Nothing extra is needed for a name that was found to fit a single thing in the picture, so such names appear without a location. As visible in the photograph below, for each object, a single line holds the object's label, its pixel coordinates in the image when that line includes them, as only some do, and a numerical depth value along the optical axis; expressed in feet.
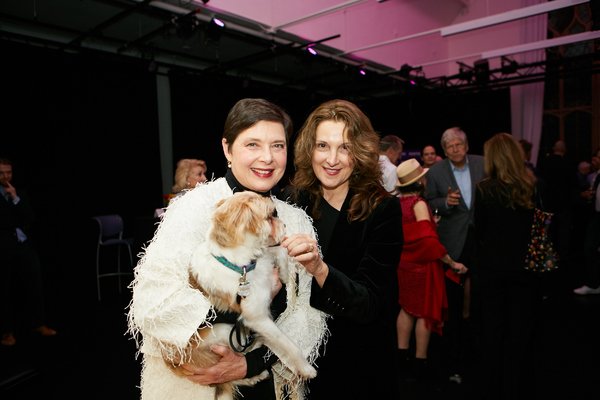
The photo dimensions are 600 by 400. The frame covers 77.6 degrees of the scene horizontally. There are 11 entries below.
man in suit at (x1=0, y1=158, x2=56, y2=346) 14.40
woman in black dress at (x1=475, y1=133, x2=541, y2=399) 9.67
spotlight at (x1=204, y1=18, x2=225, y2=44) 21.38
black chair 22.50
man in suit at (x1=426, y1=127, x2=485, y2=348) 13.60
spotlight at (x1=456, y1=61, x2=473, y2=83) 37.04
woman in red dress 10.93
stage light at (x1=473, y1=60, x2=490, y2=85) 35.60
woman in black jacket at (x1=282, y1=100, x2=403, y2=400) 5.14
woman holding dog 4.16
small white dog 4.28
